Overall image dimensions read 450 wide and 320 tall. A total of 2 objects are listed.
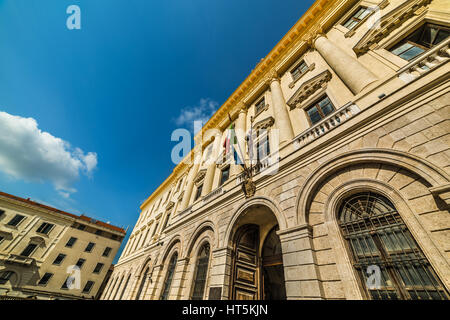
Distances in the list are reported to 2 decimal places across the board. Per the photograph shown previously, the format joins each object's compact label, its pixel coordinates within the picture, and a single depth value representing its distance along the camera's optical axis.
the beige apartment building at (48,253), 24.23
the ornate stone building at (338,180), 4.26
